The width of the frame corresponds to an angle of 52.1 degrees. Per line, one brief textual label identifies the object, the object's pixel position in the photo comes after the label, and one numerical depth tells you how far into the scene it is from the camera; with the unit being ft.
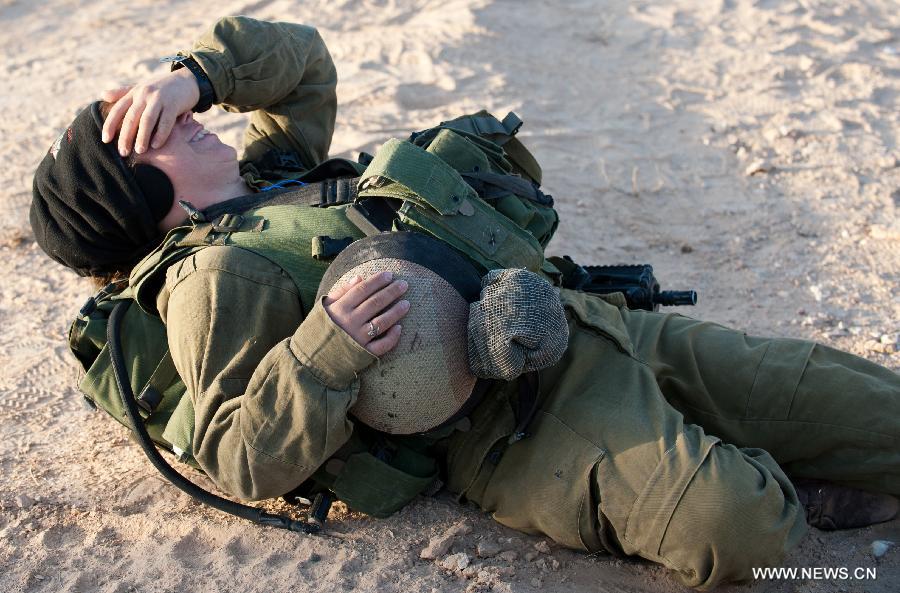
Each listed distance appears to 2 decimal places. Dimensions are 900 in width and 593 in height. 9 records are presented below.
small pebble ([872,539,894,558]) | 8.55
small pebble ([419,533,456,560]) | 8.29
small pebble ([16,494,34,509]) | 9.24
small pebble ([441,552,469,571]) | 8.16
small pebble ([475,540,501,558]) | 8.41
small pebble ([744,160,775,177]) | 16.58
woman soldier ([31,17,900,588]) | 7.34
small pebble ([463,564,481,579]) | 8.09
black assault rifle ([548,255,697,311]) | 10.68
